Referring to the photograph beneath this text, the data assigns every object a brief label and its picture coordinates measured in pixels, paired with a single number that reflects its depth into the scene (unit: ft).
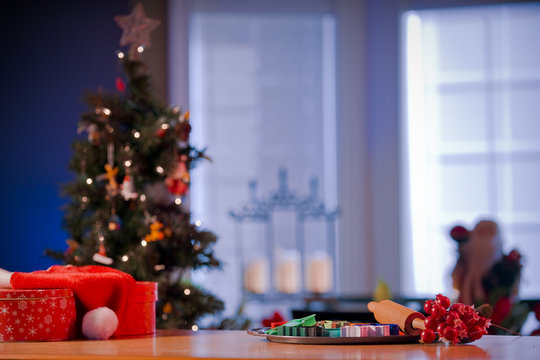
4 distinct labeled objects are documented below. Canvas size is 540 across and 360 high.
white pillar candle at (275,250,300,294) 19.74
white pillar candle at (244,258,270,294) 19.67
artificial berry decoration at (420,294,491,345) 6.86
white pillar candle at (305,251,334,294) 19.34
